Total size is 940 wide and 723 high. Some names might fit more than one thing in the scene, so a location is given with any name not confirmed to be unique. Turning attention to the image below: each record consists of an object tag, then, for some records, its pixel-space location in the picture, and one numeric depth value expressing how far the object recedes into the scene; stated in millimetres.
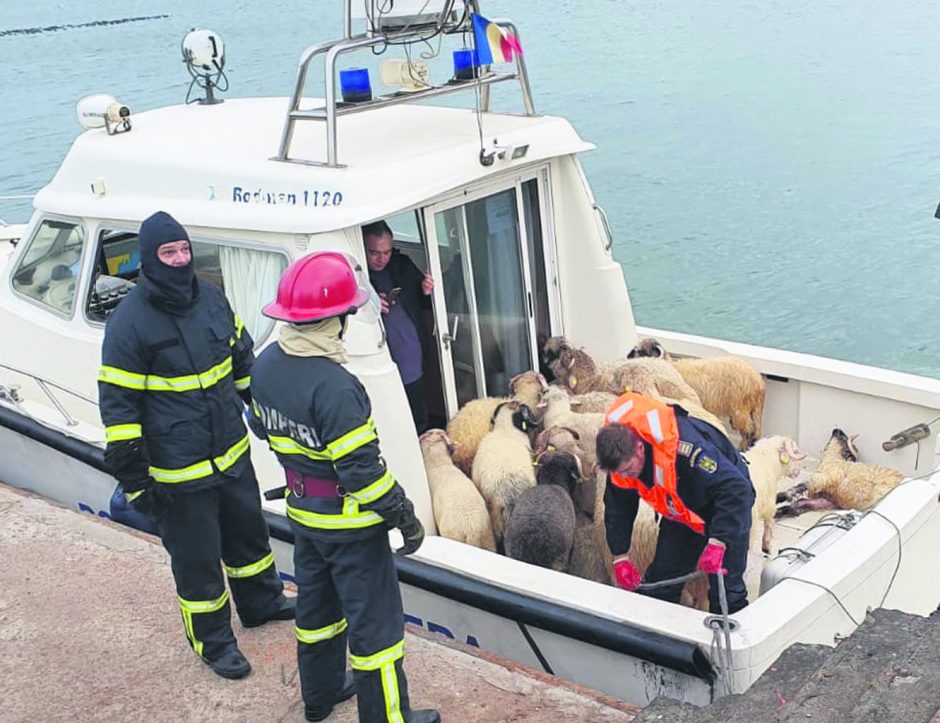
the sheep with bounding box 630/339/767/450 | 6082
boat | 4258
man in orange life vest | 4055
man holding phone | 5344
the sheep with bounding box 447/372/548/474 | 5555
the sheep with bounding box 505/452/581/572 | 4789
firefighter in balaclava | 3734
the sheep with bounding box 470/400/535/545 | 5191
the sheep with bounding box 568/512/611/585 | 4984
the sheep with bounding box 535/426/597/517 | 5344
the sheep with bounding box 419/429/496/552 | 4980
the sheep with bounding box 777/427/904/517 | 5406
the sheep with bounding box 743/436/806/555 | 5199
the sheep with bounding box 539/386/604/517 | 5375
